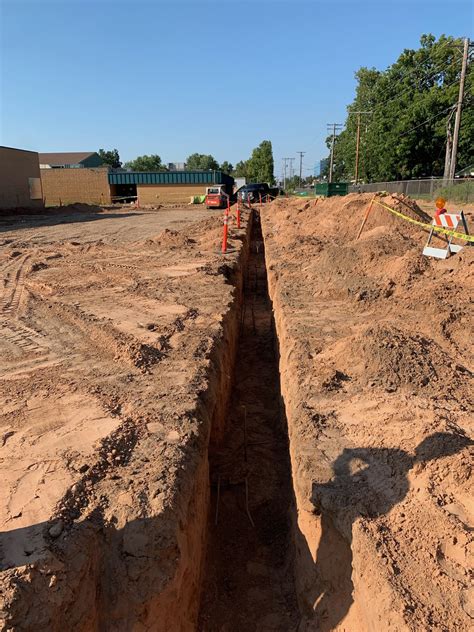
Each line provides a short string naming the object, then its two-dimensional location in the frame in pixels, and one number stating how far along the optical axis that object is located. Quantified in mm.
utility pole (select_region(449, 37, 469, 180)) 25953
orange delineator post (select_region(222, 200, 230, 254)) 12438
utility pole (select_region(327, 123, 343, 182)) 60812
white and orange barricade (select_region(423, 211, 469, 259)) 9287
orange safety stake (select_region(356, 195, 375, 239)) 12820
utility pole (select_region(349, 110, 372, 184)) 44834
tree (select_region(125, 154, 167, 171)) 112706
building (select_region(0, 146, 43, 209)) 30000
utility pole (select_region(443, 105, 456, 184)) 35731
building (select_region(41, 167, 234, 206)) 47094
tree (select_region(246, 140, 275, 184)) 84312
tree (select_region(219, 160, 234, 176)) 125469
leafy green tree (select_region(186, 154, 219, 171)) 120188
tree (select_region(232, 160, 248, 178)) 111450
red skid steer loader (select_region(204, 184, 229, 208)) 36875
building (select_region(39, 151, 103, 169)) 83894
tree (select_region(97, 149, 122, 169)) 119500
